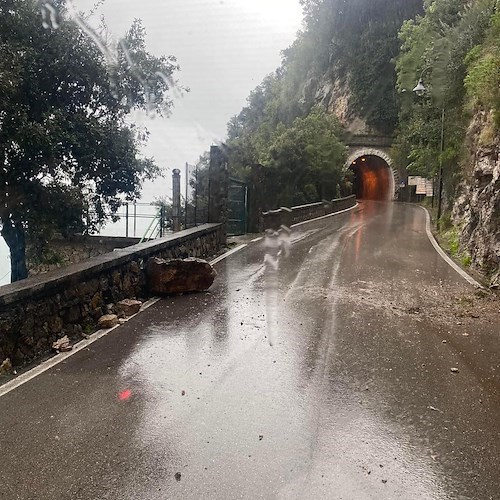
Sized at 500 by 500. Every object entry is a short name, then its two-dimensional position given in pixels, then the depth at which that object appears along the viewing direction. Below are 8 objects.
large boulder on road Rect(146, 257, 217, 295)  8.81
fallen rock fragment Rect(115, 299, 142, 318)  7.52
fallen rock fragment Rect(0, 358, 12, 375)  5.02
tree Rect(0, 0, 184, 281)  10.76
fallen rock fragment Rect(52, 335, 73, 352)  5.83
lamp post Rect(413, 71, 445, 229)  22.42
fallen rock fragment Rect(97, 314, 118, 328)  6.88
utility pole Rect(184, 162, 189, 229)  13.47
